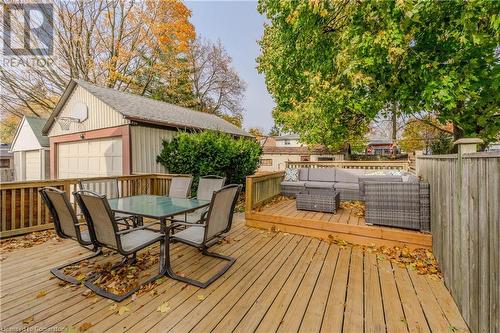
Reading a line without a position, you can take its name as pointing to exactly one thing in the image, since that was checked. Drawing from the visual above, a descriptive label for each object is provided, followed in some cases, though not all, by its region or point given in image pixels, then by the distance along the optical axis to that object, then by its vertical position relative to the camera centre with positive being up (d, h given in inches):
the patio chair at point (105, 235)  92.5 -28.6
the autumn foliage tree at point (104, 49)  525.3 +295.9
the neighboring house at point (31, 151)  495.5 +39.8
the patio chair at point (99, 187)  155.9 -17.5
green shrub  270.2 +13.1
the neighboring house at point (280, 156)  874.1 +39.0
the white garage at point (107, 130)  286.7 +52.3
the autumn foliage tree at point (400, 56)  168.9 +91.3
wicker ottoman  186.7 -29.7
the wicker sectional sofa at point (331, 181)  242.7 -18.3
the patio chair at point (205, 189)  163.2 -16.5
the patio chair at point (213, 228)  104.7 -30.6
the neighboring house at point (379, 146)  1139.9 +99.4
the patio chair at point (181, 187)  179.0 -16.2
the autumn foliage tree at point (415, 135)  670.5 +91.9
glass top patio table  115.0 -22.2
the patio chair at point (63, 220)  103.7 -24.8
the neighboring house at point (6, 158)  685.3 +30.8
